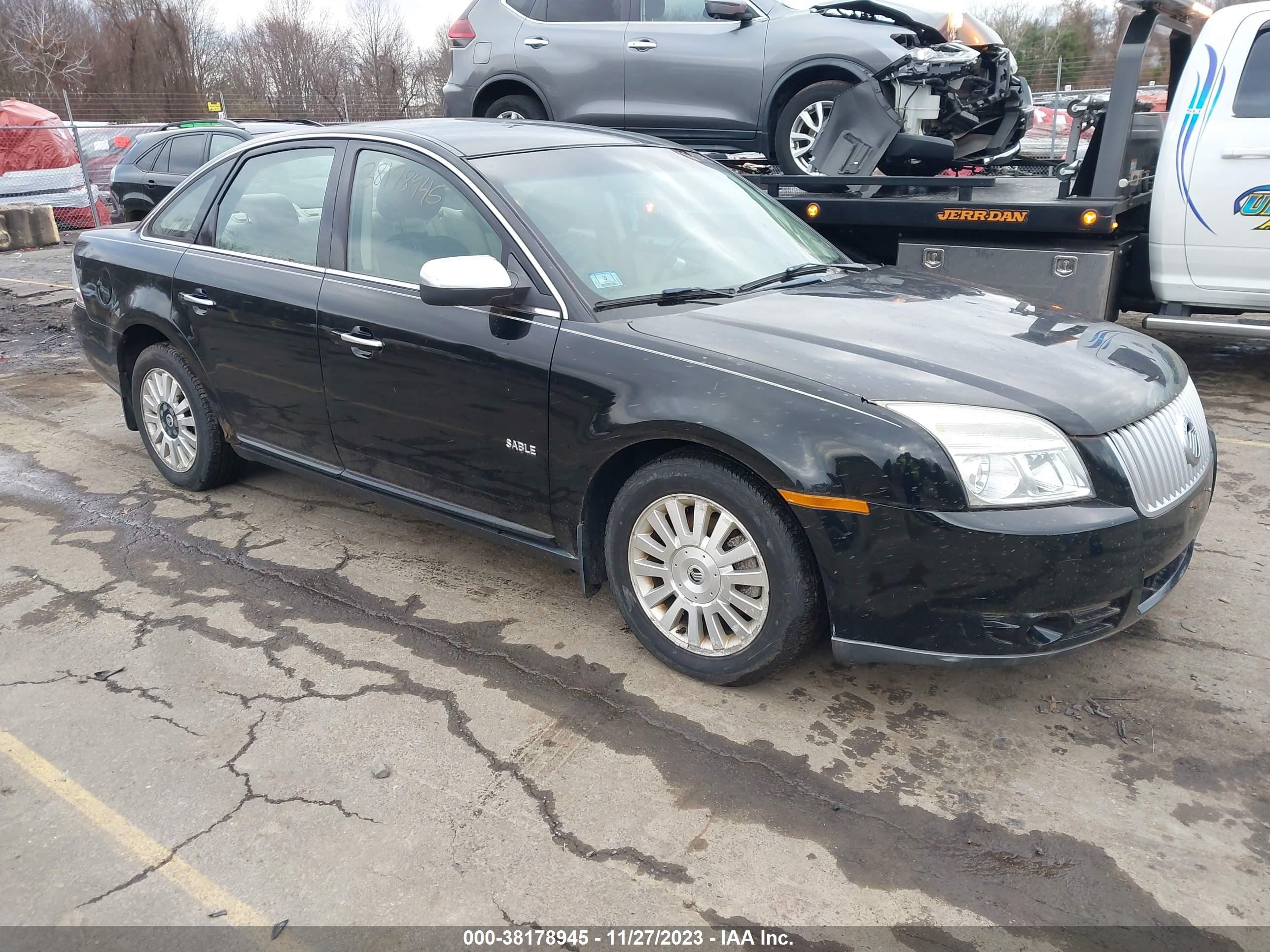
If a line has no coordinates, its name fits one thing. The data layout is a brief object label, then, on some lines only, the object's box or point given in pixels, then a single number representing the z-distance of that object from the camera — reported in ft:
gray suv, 22.65
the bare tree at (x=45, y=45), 118.73
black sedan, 9.11
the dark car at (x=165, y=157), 38.14
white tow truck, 19.36
